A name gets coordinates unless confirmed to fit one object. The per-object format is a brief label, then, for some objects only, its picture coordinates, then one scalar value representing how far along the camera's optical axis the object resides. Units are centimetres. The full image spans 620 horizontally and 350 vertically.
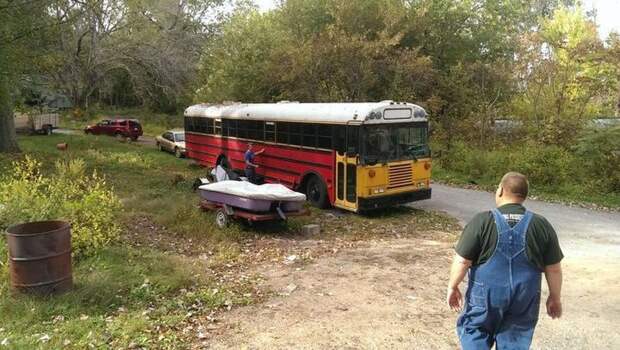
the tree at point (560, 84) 1820
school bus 1185
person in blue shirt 1464
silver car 2506
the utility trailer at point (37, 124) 3262
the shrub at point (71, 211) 768
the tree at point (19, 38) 1500
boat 1016
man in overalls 356
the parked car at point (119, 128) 3341
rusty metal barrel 611
